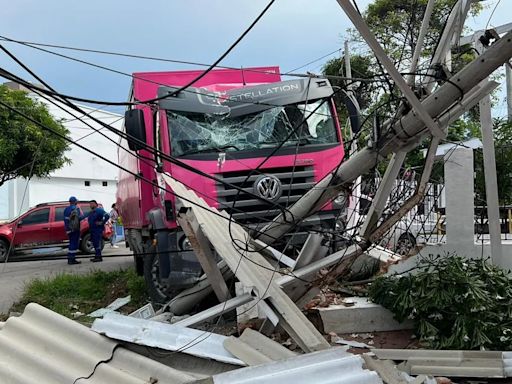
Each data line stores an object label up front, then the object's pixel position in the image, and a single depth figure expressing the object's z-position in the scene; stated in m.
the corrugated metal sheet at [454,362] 4.01
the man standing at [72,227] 12.86
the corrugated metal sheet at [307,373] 3.16
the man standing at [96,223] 13.54
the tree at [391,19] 17.41
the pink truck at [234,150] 6.18
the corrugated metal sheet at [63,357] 3.75
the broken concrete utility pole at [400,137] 3.58
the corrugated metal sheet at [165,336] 3.87
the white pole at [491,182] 5.69
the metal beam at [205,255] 5.14
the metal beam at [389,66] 3.35
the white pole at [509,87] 11.35
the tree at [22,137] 14.52
